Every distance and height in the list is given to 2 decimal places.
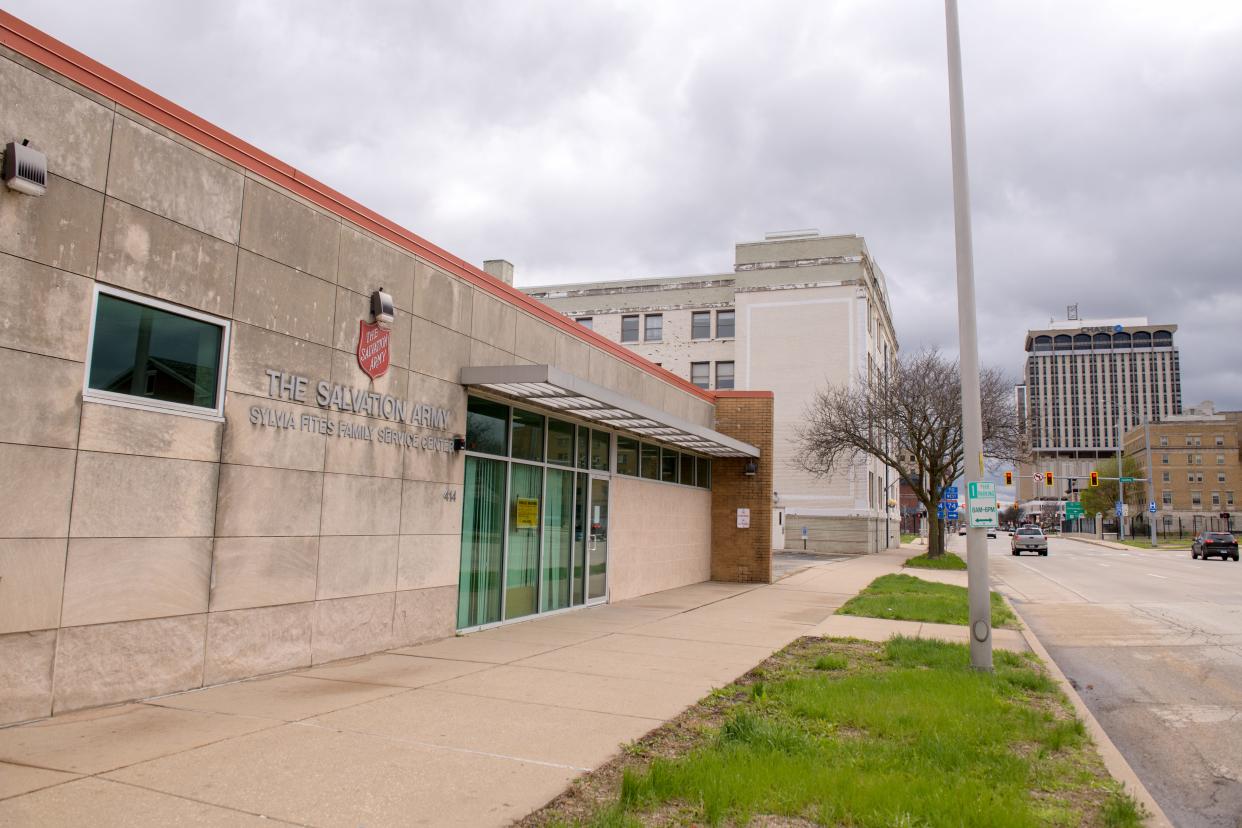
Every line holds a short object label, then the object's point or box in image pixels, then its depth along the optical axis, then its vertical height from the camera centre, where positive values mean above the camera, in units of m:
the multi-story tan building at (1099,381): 186.12 +32.61
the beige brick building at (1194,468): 117.50 +8.34
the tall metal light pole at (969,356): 9.03 +1.86
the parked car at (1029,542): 47.31 -1.02
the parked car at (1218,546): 42.56 -0.85
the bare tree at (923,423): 34.91 +4.13
